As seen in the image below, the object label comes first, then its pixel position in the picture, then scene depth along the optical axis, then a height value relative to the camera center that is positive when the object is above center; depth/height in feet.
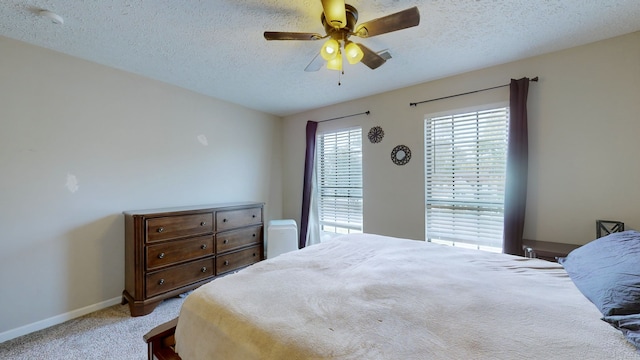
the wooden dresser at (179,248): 7.95 -2.53
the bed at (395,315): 2.80 -1.90
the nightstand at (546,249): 6.72 -1.96
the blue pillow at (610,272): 3.28 -1.50
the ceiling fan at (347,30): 4.71 +3.20
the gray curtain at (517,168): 7.93 +0.40
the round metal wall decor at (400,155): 10.55 +1.12
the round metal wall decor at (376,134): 11.32 +2.15
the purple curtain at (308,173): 13.39 +0.39
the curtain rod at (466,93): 7.94 +3.28
